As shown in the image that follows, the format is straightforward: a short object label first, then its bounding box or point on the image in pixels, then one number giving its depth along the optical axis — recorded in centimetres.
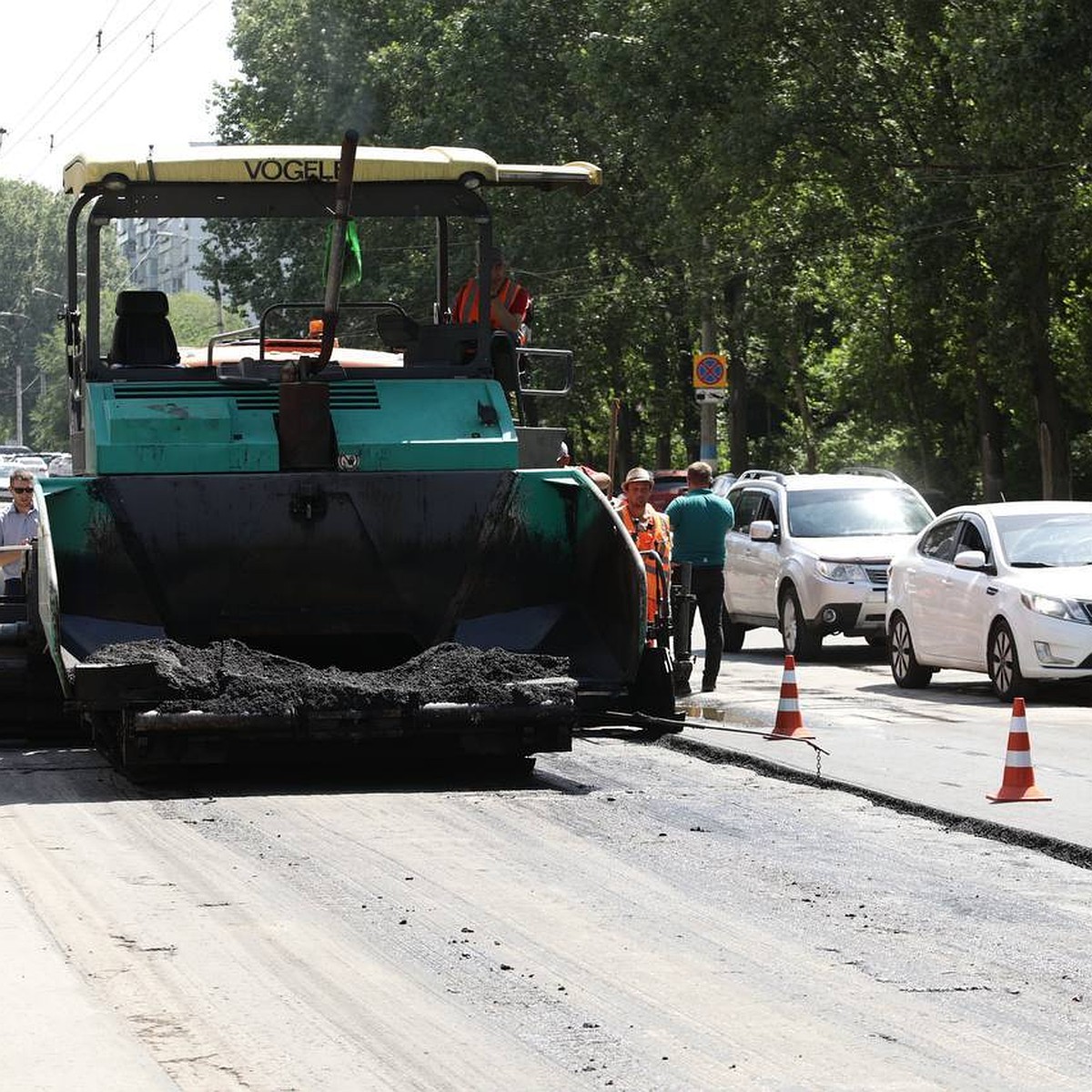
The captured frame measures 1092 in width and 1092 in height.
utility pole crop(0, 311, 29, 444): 16189
